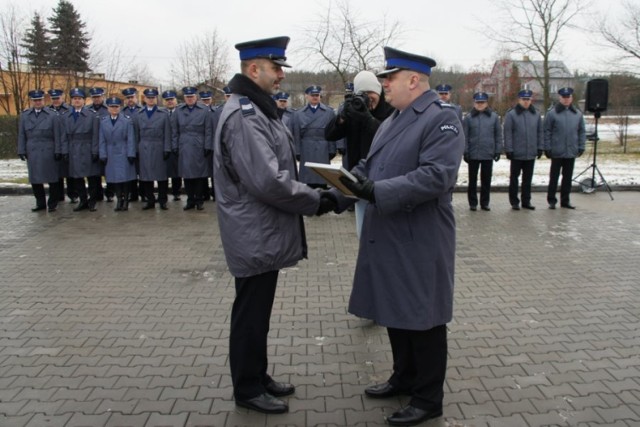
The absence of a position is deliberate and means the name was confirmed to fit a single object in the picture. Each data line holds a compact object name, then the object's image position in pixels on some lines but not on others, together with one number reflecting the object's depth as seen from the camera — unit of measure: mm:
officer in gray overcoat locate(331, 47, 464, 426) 3045
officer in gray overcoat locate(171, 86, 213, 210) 10828
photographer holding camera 4840
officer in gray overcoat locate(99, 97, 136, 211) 10742
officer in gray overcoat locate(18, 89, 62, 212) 10773
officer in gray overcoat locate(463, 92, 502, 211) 10570
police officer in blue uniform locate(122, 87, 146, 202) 11234
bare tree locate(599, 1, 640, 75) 26609
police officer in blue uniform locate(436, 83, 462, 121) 9984
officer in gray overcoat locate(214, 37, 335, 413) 3125
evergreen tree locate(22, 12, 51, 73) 23984
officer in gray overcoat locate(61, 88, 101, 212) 10852
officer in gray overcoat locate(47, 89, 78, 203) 11188
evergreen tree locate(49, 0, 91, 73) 27859
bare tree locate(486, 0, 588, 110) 25047
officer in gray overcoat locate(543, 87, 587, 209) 10602
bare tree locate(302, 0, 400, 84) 19297
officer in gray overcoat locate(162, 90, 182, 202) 11121
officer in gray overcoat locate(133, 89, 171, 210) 10945
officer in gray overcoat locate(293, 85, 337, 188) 10727
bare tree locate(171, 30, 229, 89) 26016
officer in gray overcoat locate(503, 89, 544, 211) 10555
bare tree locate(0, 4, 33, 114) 21969
